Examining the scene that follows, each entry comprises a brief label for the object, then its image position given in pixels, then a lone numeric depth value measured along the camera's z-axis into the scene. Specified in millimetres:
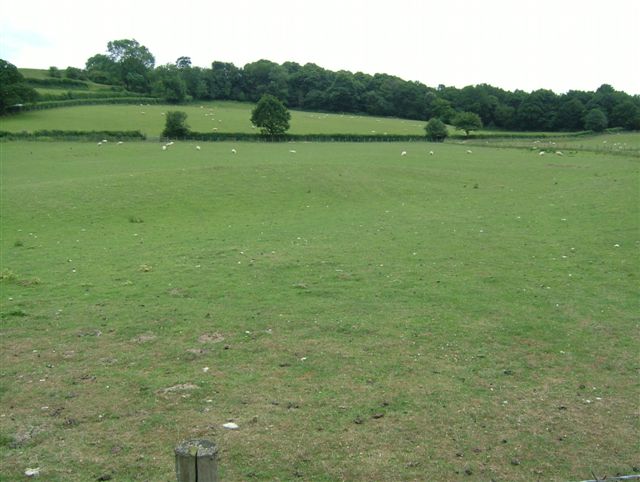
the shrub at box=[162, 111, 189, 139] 74000
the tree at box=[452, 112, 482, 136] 98625
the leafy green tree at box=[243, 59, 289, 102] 145125
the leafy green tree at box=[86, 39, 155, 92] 135500
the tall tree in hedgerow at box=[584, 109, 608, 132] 118312
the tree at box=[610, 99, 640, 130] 124438
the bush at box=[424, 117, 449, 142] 90750
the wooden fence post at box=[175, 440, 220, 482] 4125
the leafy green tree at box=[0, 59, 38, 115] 79812
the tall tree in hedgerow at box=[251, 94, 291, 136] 78938
